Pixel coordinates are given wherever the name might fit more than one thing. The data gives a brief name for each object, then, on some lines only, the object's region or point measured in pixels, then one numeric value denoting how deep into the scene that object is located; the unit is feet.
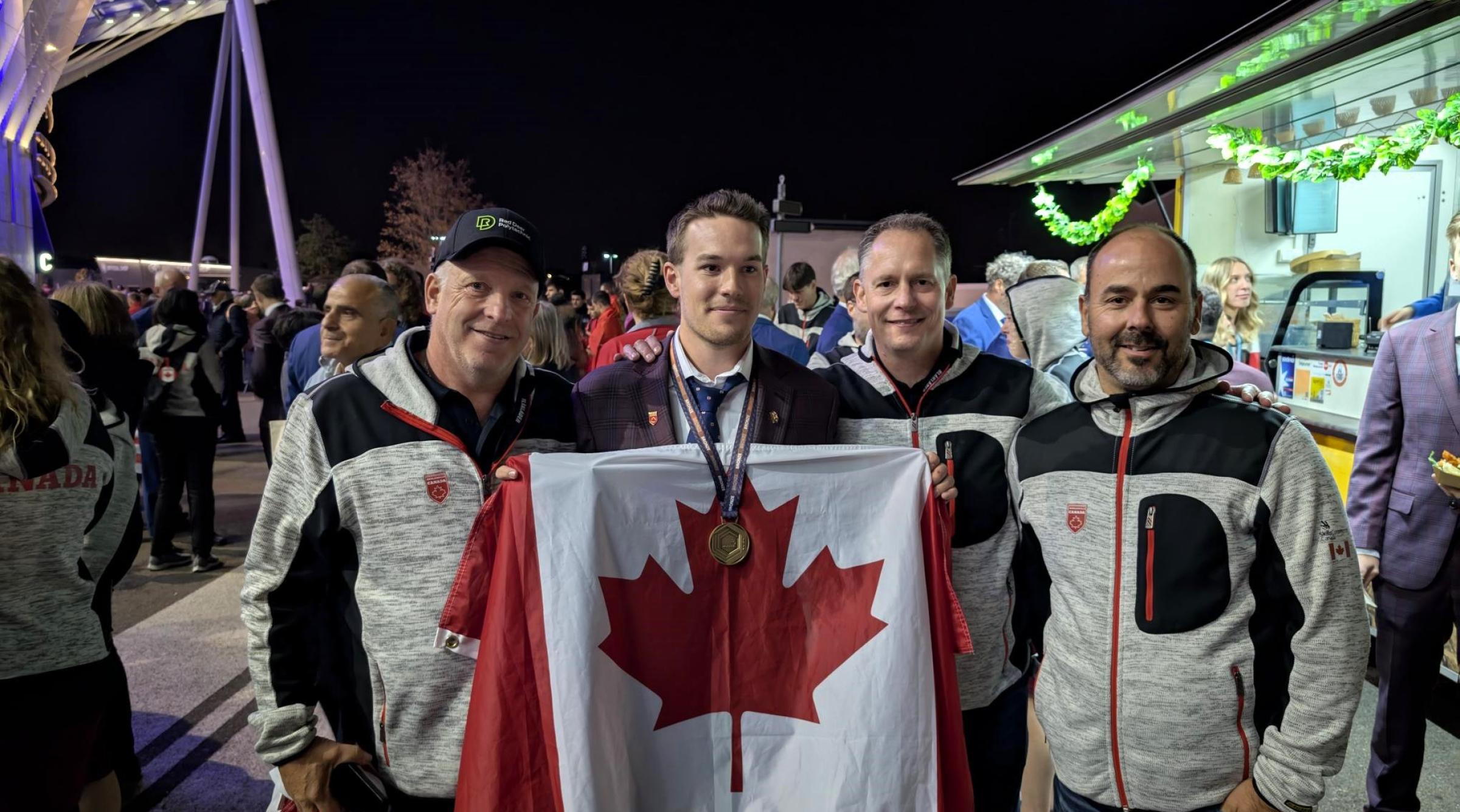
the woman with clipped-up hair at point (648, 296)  13.83
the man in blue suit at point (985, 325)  14.69
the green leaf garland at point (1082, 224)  35.06
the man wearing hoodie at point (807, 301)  25.22
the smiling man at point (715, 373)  6.63
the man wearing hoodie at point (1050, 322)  11.64
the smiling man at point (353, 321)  12.50
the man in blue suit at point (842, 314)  17.67
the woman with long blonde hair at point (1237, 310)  17.04
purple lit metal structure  44.65
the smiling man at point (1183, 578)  5.63
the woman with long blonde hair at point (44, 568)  7.22
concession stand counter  16.20
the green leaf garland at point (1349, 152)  16.12
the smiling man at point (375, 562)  5.83
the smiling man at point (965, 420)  7.03
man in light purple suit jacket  9.31
